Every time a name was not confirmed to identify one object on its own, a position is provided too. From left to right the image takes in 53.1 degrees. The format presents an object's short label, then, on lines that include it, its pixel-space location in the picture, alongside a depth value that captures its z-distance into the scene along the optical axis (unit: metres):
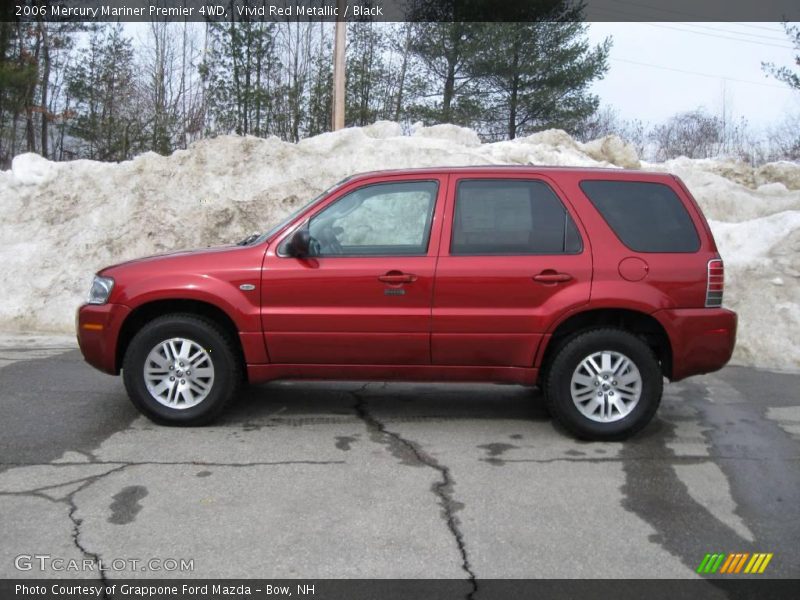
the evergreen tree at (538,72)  22.89
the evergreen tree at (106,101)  23.05
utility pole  15.58
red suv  5.55
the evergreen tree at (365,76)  25.25
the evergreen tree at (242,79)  24.83
